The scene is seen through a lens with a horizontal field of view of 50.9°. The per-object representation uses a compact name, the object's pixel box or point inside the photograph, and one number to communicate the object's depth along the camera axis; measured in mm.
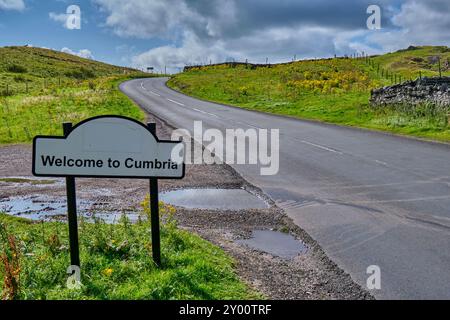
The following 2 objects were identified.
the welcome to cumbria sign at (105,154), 5211
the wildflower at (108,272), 5505
